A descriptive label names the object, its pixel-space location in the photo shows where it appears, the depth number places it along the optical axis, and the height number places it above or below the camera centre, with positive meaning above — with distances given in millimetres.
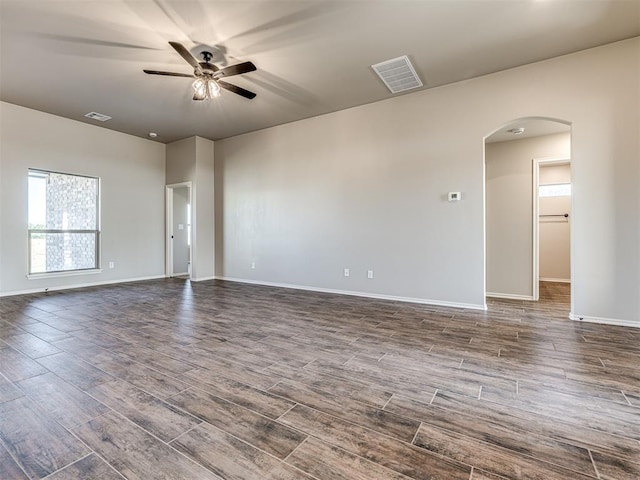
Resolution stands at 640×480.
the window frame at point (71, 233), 5074 +117
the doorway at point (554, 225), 6434 +276
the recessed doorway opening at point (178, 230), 6984 +251
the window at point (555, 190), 6465 +1035
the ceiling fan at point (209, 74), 3086 +1800
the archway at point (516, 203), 4828 +584
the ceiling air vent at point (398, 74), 3623 +2095
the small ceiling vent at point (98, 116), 5199 +2167
